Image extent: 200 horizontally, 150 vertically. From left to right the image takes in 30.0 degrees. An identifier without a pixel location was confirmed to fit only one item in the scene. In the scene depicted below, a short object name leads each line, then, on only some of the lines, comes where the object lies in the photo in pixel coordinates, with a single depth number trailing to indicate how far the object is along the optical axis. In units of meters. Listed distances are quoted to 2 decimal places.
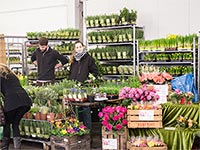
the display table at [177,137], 5.13
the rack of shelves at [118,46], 9.26
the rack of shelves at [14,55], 11.92
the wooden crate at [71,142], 5.34
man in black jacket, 7.24
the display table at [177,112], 5.32
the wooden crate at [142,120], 5.17
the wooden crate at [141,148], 5.01
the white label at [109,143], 5.29
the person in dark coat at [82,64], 6.59
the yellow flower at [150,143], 5.05
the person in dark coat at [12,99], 5.14
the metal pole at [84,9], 12.16
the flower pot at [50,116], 5.70
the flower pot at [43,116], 5.80
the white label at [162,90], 5.54
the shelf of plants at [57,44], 9.13
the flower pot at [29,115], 6.00
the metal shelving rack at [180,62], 8.27
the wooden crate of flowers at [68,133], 5.37
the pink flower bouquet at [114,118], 5.26
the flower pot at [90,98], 5.67
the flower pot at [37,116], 5.87
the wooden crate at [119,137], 5.29
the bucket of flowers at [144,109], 5.18
